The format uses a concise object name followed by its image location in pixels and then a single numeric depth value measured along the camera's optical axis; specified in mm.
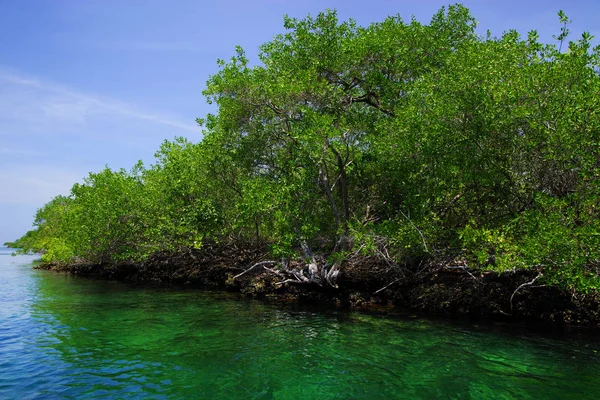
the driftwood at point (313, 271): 21328
